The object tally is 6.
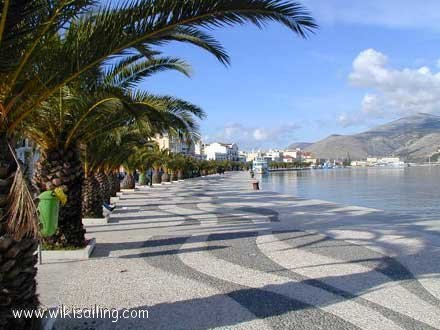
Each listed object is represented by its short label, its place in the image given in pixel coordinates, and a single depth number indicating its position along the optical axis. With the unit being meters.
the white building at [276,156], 188.52
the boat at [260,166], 101.00
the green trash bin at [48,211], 6.64
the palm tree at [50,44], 3.68
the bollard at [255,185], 31.07
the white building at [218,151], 164.25
